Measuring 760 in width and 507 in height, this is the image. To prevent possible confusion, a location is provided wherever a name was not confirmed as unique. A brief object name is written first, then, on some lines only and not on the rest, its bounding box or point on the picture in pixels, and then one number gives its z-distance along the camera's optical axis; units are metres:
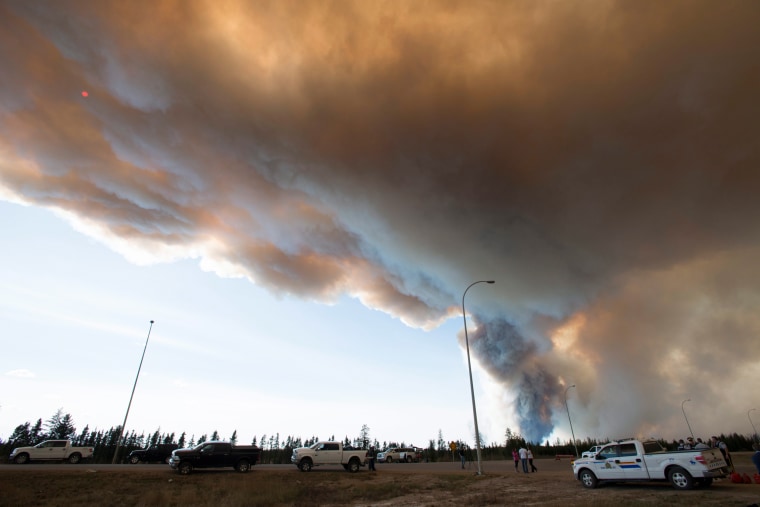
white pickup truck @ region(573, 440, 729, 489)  14.96
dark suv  34.12
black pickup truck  24.08
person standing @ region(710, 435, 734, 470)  20.26
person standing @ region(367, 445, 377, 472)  30.15
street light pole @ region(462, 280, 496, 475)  25.09
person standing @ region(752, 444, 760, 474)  15.98
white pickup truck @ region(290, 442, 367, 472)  28.47
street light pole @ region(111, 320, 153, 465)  40.10
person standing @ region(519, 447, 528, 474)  26.88
